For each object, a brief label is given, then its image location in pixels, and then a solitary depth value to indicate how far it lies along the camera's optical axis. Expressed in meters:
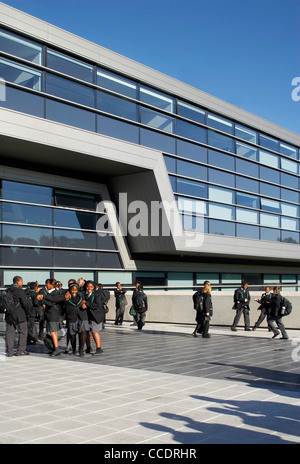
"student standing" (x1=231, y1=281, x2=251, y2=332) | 18.53
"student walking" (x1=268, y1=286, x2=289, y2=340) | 16.16
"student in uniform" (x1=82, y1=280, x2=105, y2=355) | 12.68
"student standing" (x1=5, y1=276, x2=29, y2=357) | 12.69
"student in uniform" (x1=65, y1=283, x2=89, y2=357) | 12.67
